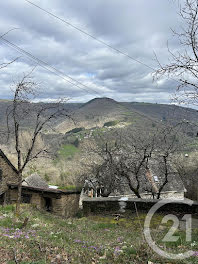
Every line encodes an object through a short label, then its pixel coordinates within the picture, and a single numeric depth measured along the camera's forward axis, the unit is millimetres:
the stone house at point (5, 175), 24047
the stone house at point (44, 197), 24594
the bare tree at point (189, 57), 5832
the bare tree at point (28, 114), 11453
